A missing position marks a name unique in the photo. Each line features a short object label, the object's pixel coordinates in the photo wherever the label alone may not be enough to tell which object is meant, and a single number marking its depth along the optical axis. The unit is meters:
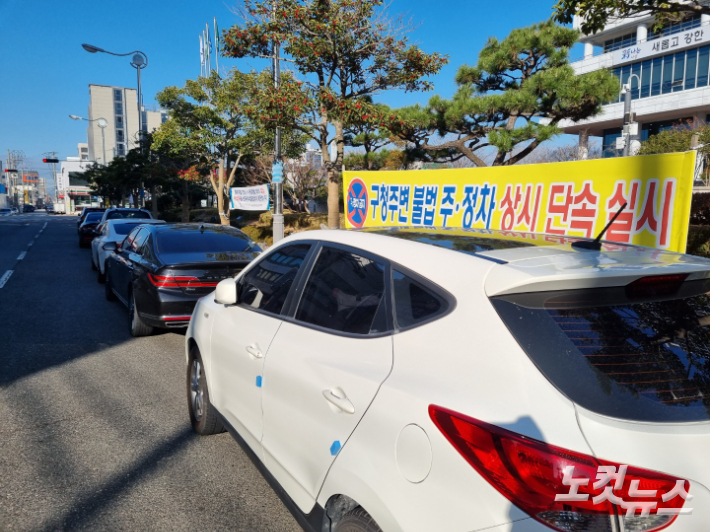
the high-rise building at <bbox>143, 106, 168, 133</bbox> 130.00
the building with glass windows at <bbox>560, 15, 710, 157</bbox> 33.44
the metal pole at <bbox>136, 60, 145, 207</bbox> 31.03
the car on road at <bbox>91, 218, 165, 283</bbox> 10.95
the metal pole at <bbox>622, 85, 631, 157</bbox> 16.27
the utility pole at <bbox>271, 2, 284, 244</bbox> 13.52
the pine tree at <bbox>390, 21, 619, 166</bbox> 13.41
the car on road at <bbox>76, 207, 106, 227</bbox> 22.64
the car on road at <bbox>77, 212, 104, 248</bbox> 19.97
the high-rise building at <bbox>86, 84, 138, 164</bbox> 120.50
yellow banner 4.86
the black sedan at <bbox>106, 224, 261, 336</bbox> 6.20
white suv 1.38
